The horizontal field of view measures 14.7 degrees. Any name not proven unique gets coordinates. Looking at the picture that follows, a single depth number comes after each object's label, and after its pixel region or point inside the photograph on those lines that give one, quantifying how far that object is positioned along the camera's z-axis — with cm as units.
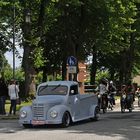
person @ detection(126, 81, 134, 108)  3011
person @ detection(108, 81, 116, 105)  3153
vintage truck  2034
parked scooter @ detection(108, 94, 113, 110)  3145
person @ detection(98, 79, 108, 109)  2938
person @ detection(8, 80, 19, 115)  2720
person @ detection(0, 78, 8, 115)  2726
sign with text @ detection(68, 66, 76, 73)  3278
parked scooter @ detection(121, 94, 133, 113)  2970
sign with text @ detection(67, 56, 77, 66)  3322
